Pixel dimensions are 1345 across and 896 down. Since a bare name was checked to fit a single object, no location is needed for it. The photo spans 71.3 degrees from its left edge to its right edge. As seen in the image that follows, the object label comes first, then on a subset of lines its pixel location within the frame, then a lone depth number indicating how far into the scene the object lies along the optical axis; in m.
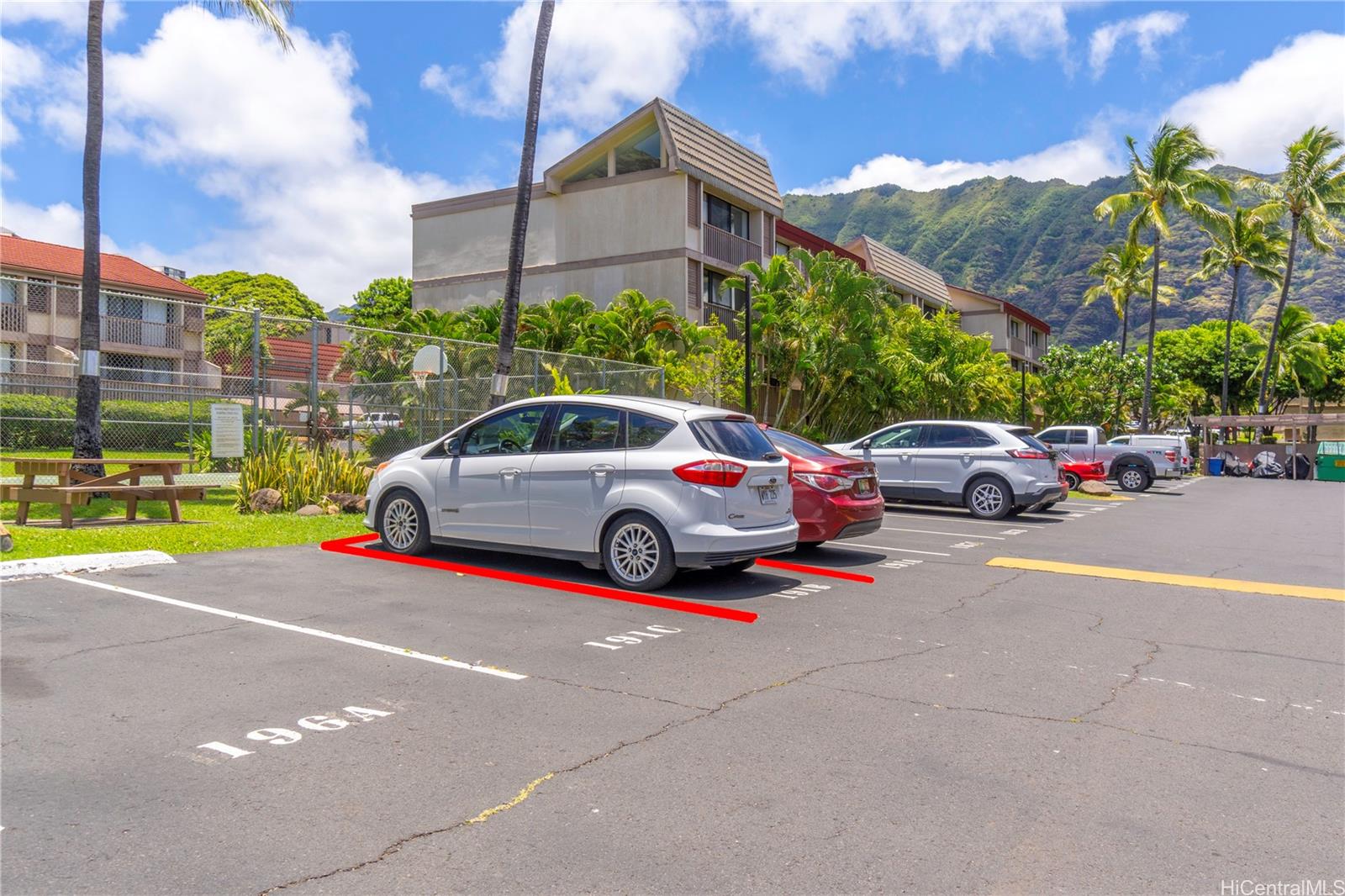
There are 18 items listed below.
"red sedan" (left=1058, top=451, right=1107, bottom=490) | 23.88
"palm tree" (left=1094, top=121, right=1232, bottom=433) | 39.16
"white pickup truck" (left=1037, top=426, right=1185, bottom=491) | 27.81
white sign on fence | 13.02
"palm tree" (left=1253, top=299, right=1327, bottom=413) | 60.12
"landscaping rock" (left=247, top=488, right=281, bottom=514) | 12.95
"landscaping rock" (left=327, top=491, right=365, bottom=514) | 13.34
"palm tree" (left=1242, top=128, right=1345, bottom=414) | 43.88
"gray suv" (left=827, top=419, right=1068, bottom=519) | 16.23
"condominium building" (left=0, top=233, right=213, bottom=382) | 25.73
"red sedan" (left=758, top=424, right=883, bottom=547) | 10.52
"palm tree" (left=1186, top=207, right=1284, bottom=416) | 47.09
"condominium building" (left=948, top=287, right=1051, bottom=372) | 58.00
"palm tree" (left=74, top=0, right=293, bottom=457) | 13.13
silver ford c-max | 8.02
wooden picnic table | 10.48
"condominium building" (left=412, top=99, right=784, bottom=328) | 28.98
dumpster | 38.69
